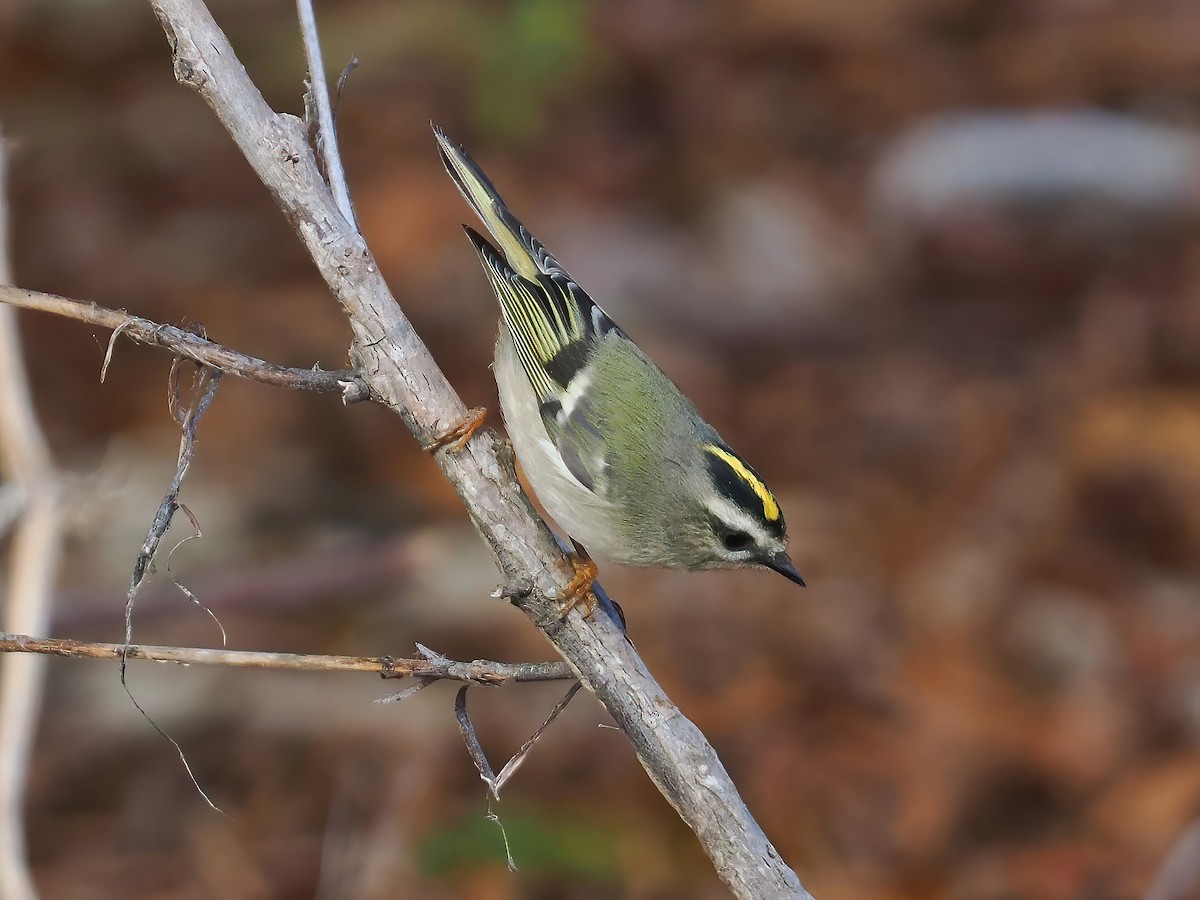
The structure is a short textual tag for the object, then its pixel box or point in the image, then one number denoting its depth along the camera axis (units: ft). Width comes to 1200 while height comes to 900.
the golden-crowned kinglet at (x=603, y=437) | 20.25
